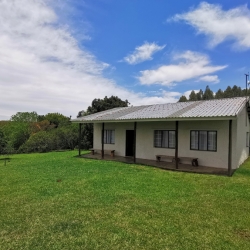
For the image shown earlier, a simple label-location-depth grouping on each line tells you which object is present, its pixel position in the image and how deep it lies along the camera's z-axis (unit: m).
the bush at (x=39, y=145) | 23.55
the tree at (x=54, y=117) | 44.53
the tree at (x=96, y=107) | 23.80
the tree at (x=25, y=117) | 47.09
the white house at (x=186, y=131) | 11.14
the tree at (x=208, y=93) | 46.44
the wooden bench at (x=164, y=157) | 13.04
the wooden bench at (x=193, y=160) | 11.87
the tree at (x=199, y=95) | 48.72
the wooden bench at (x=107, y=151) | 16.03
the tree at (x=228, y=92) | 38.91
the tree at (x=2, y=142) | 21.97
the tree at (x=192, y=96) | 49.46
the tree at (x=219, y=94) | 41.83
